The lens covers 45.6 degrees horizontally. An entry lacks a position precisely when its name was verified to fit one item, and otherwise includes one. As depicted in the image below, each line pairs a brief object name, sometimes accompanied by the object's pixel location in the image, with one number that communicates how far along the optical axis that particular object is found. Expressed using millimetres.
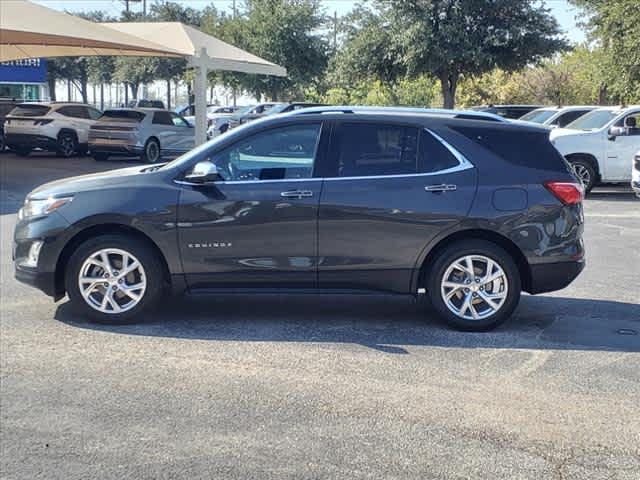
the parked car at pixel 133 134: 22312
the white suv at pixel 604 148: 15367
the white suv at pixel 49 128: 23469
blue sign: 42844
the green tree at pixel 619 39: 20127
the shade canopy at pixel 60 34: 18328
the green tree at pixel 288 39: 36500
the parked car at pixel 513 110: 20655
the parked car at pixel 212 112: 27844
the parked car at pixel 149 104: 45875
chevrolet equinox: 6156
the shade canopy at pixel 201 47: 23234
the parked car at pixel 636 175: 13411
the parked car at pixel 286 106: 24578
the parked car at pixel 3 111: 25359
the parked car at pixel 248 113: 26234
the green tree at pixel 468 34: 24578
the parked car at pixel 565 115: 17156
